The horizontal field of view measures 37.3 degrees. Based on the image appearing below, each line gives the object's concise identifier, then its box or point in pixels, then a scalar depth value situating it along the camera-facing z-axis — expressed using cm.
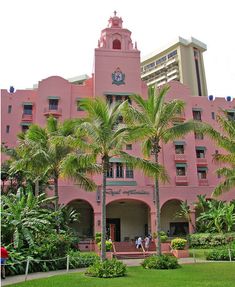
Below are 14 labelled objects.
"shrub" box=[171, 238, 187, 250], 2634
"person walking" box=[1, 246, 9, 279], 1452
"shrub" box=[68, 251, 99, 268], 1961
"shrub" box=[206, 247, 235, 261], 2347
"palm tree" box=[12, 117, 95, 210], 2259
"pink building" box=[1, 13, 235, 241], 3662
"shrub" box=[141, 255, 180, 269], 1847
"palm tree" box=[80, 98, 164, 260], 1775
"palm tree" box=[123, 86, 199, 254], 2041
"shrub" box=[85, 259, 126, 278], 1581
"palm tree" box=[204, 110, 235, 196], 2159
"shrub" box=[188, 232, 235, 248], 2958
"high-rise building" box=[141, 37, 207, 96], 7075
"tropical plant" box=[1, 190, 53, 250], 1783
